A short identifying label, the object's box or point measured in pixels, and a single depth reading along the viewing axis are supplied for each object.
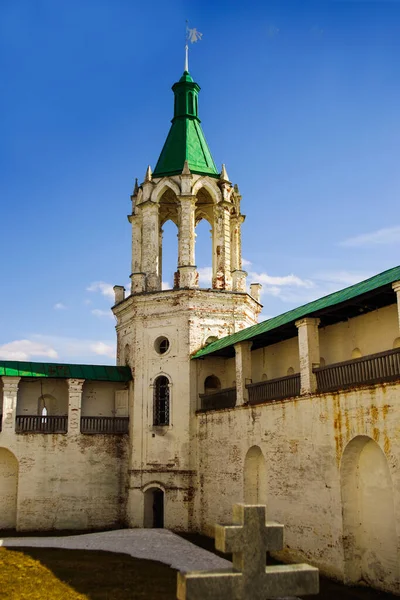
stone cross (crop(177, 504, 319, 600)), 5.93
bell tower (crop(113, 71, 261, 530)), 23.64
